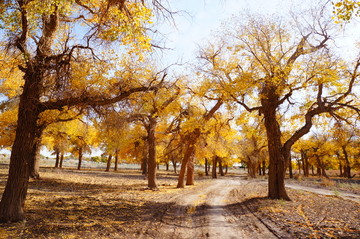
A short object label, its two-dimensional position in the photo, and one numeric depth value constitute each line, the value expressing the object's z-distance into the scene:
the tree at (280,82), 9.61
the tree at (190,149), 17.06
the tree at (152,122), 13.52
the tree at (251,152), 33.81
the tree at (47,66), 5.47
